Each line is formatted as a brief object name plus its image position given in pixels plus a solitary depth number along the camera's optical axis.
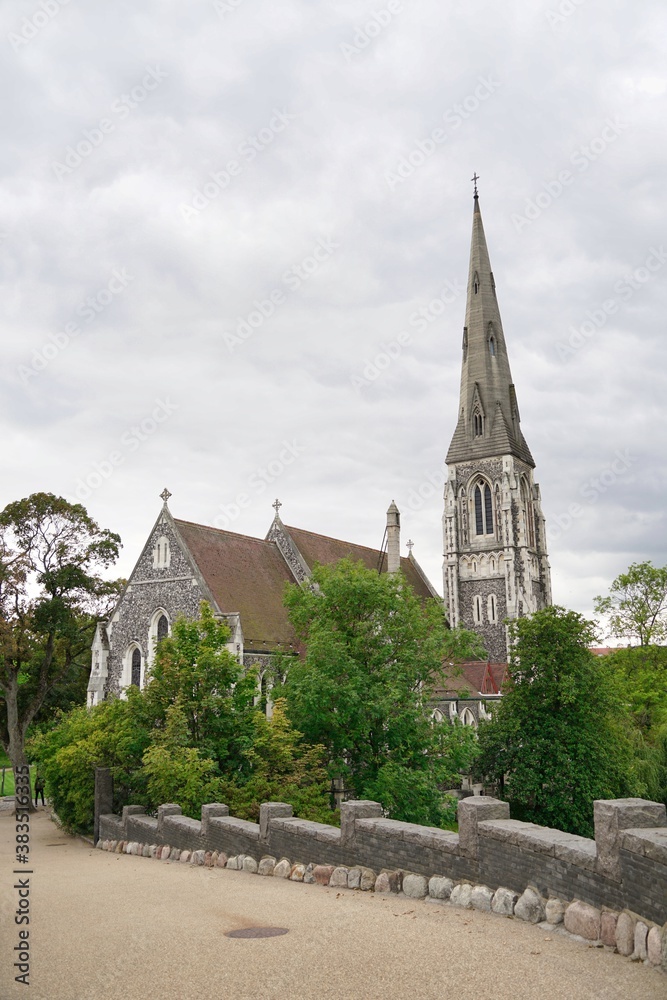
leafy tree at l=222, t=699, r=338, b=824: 14.48
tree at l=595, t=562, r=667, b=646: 42.50
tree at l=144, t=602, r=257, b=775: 16.28
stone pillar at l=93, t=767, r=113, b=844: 16.94
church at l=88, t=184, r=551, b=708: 28.97
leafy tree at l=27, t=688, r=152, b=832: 17.03
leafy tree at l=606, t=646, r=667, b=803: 30.27
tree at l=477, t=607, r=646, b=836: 24.52
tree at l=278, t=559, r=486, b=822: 18.95
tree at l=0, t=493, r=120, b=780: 30.06
